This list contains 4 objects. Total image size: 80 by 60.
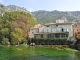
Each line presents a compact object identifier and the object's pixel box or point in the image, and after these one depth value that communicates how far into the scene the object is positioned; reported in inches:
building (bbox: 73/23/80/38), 1181.1
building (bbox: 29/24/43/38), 1303.4
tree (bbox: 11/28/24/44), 1176.6
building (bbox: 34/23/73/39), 1183.9
